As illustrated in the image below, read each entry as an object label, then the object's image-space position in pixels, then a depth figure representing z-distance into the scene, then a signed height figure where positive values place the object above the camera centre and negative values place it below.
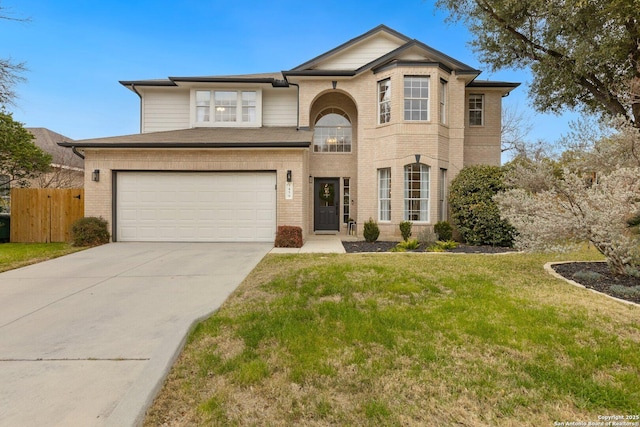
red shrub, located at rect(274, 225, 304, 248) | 10.12 -0.87
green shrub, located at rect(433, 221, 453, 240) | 11.30 -0.67
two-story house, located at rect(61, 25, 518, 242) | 10.80 +2.29
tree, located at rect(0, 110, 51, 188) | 12.55 +2.25
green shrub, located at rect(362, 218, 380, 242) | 11.58 -0.78
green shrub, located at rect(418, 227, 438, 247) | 10.75 -0.91
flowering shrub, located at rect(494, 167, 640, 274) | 5.19 -0.05
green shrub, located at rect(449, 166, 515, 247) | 10.45 +0.12
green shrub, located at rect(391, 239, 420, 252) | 9.94 -1.12
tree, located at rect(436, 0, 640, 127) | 8.11 +4.79
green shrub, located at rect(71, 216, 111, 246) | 10.06 -0.75
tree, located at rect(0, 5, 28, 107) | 10.37 +4.36
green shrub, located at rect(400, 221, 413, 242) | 11.36 -0.65
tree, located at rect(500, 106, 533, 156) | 24.38 +6.48
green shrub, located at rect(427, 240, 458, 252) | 9.68 -1.11
